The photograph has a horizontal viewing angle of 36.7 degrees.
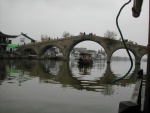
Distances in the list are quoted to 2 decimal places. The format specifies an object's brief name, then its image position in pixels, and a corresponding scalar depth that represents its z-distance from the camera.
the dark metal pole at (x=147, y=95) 2.45
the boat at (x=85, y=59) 41.25
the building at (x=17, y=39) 63.63
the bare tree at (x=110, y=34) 67.24
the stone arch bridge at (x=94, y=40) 47.70
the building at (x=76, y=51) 106.22
